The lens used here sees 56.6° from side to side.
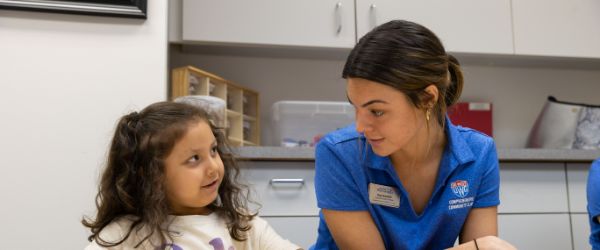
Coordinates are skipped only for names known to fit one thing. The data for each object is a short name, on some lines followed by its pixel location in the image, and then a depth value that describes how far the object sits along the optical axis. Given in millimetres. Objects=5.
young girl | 1104
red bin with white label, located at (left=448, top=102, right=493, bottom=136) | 2676
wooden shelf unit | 2129
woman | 1065
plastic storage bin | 2363
